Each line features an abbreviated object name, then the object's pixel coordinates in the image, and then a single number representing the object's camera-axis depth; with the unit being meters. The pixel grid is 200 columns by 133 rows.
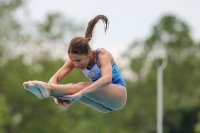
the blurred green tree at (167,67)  58.62
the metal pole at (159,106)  41.78
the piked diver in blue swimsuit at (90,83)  9.48
